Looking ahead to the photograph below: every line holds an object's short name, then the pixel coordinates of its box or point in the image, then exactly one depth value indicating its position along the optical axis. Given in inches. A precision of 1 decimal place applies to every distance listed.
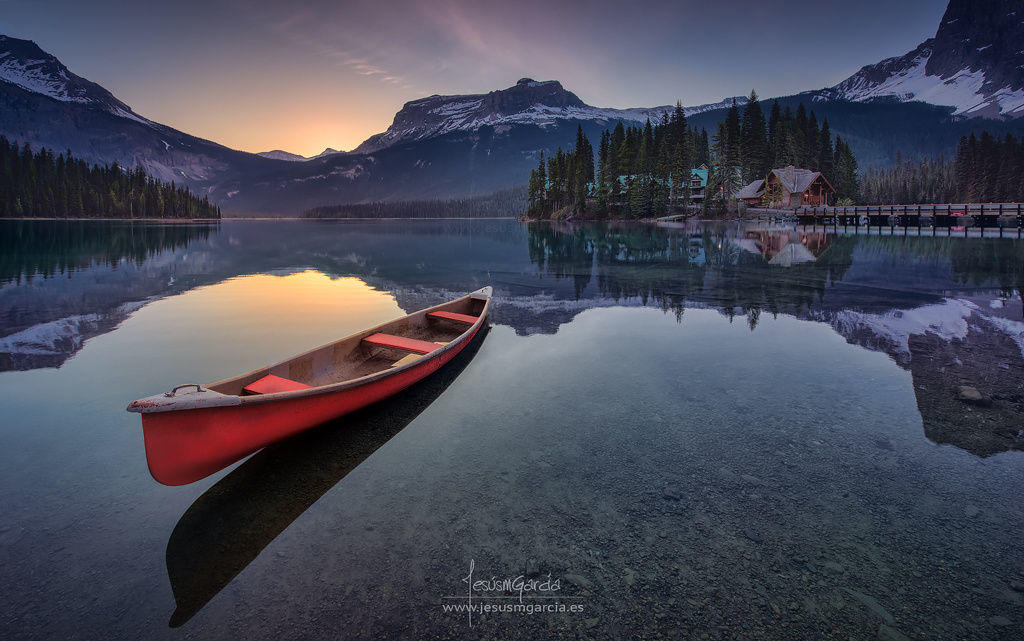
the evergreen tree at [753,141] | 4030.5
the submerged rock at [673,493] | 272.2
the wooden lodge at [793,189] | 3570.4
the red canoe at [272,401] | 251.8
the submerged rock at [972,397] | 389.4
